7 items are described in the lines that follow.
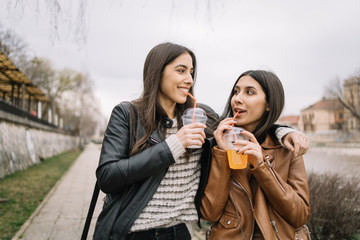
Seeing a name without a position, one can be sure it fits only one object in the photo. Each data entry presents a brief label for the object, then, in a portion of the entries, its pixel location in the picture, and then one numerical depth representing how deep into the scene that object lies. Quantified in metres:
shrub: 3.67
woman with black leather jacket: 1.56
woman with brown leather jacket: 1.63
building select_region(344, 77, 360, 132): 23.71
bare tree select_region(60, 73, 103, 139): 42.62
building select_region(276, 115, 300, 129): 72.12
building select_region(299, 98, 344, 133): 62.80
